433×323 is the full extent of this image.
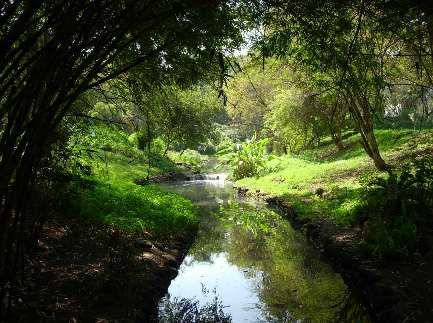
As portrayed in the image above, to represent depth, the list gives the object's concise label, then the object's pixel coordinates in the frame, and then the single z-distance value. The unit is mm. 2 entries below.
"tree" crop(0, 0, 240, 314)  3594
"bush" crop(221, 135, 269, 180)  25609
